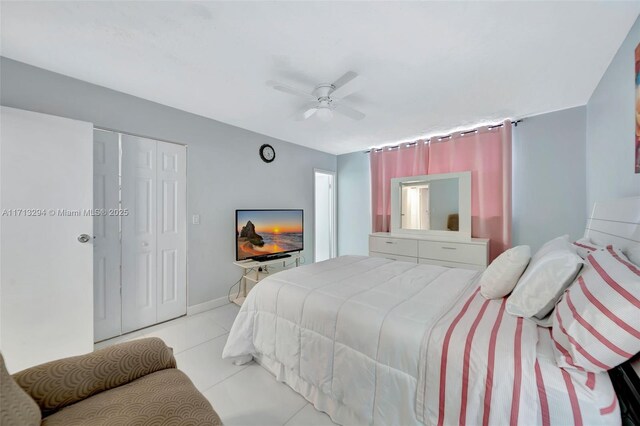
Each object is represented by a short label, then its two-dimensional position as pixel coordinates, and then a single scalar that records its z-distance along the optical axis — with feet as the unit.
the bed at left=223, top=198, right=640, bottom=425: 2.92
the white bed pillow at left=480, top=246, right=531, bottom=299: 4.65
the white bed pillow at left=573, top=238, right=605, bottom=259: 4.82
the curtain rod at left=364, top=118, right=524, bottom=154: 9.94
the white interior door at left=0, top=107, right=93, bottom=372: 5.72
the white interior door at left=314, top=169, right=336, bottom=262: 16.21
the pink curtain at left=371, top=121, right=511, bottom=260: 9.86
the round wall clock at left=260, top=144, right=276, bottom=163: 11.78
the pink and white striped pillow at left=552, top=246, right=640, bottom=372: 2.55
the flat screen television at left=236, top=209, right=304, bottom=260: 10.71
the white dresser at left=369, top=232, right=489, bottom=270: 9.75
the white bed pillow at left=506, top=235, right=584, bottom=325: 3.74
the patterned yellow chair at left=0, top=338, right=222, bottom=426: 2.68
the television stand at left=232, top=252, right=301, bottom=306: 10.19
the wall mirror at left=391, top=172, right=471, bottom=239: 10.64
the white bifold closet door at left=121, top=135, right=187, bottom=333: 8.07
